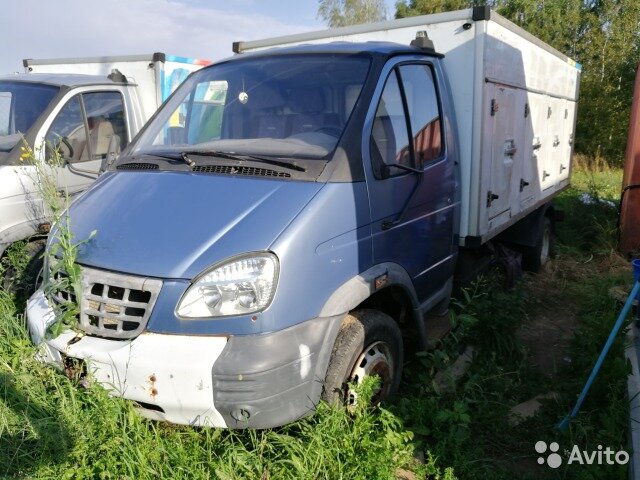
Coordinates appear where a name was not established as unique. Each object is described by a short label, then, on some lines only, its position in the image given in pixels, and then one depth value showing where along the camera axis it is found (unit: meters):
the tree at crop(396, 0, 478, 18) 28.42
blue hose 3.16
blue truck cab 2.38
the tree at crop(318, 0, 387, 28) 31.38
